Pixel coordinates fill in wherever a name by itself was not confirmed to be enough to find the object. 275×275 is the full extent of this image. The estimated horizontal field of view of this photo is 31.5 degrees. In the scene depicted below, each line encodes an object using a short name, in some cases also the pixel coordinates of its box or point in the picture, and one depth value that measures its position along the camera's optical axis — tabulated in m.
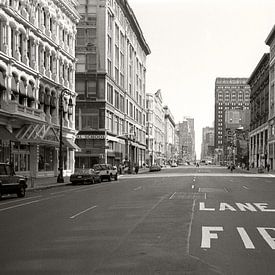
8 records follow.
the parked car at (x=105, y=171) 46.50
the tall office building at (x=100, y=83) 74.56
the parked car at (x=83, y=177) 40.59
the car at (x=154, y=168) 90.94
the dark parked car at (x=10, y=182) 23.39
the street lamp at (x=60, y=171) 40.66
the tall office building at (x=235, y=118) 146.60
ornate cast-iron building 38.94
